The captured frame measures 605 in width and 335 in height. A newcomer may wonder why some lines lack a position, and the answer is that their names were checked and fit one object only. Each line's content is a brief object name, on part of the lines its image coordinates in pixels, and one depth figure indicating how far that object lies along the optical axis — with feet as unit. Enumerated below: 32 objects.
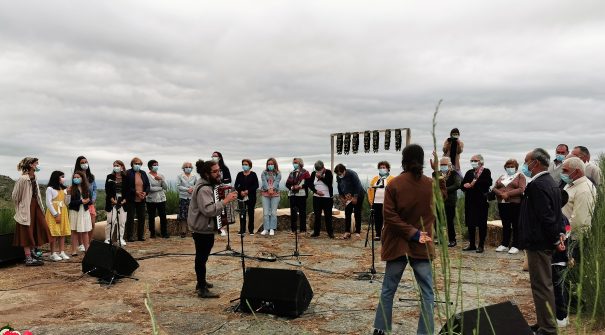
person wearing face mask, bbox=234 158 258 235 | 37.58
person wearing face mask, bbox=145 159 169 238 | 37.19
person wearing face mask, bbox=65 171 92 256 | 30.27
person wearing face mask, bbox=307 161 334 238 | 37.70
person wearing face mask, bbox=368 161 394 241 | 33.58
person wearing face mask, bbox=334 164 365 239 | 37.42
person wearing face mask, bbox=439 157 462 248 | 30.37
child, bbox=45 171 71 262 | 28.73
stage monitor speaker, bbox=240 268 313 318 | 17.49
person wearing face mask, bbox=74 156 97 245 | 31.33
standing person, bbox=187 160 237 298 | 19.93
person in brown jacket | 13.62
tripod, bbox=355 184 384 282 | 23.53
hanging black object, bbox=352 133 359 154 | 48.39
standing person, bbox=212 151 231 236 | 36.65
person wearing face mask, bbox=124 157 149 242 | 35.12
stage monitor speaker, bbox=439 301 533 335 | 11.02
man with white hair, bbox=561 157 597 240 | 15.97
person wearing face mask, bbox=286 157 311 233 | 37.37
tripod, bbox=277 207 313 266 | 29.34
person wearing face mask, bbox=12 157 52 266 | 27.02
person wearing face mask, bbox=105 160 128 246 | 32.31
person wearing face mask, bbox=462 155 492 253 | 30.01
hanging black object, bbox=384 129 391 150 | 46.88
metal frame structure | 45.47
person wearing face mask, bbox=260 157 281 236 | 38.32
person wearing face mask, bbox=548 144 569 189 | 26.44
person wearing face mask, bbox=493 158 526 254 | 28.81
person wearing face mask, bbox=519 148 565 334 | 14.14
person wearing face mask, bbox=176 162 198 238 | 37.76
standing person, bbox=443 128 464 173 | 33.45
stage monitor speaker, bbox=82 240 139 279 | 23.93
